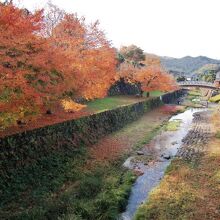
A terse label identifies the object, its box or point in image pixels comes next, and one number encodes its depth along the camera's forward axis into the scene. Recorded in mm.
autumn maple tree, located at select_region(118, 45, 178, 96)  50146
